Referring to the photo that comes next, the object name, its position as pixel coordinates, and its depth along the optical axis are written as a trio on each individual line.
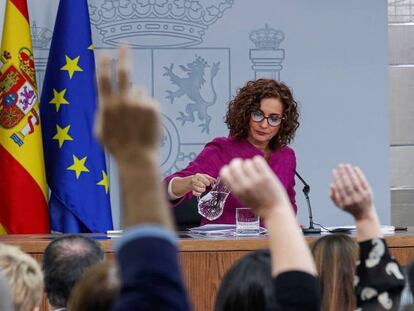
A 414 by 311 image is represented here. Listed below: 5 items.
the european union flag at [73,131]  9.61
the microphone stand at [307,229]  7.31
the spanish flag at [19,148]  9.43
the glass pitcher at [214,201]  7.15
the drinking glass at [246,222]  7.08
